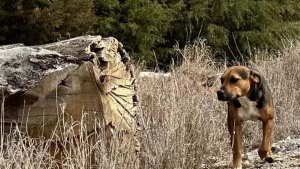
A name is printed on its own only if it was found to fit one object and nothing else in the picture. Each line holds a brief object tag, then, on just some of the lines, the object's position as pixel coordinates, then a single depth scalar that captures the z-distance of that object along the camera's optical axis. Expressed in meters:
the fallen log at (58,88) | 5.24
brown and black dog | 6.07
